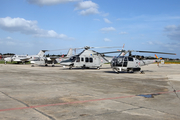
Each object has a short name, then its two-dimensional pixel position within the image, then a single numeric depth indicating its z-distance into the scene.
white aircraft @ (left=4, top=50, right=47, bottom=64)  49.59
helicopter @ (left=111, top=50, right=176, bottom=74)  21.47
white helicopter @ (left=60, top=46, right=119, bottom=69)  28.22
